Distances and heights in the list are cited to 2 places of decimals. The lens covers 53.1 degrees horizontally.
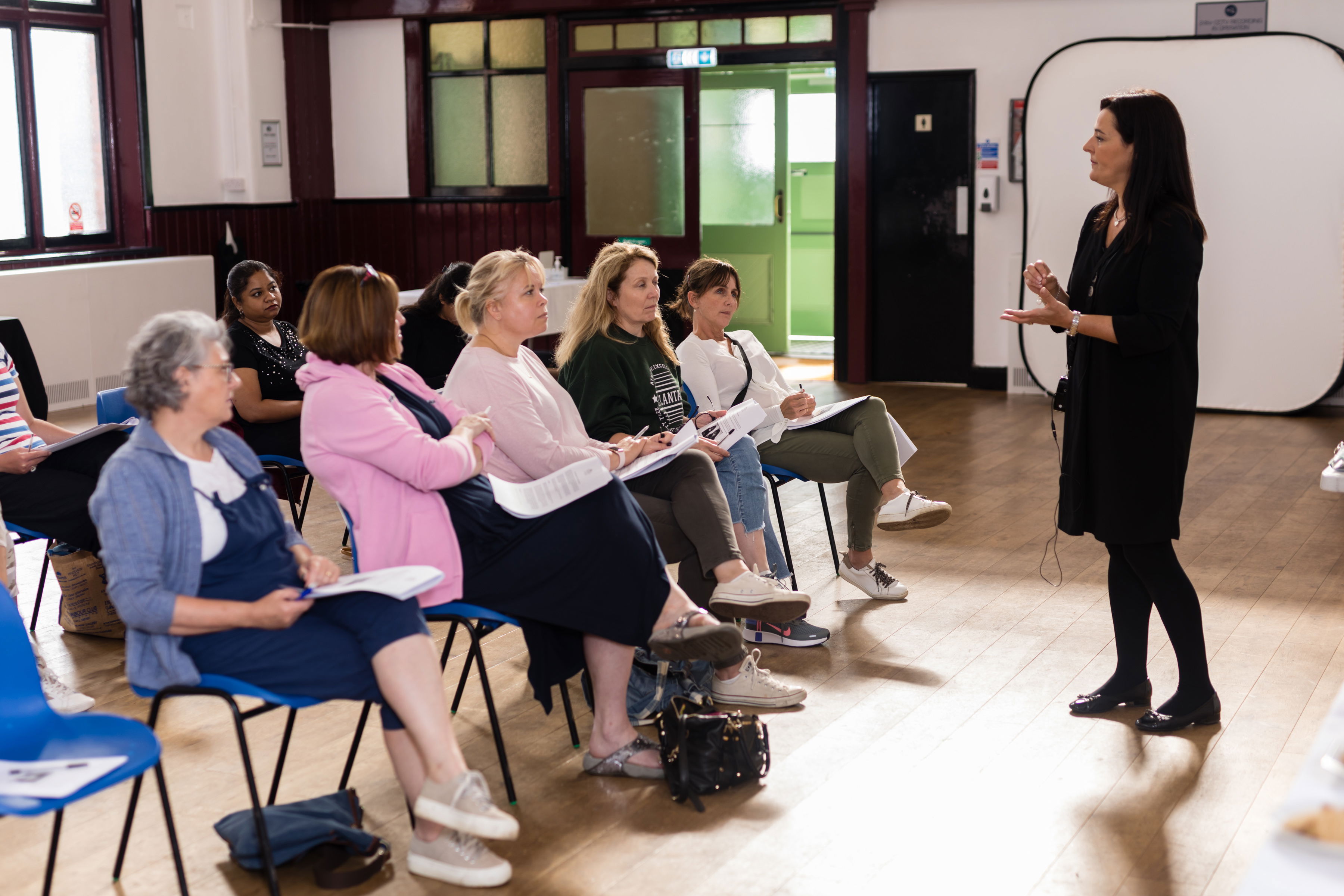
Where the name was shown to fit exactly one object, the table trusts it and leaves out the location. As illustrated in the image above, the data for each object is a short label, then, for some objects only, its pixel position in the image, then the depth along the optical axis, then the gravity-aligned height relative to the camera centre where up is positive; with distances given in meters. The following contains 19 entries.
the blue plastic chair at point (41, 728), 2.28 -0.81
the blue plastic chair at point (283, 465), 4.76 -0.74
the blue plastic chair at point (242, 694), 2.40 -0.81
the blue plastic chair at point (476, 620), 2.87 -0.80
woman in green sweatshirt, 3.45 -0.50
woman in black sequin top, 4.74 -0.40
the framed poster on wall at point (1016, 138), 8.97 +0.70
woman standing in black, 3.15 -0.28
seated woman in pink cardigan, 2.79 -0.60
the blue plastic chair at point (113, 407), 4.39 -0.49
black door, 9.24 +0.15
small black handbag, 3.00 -1.12
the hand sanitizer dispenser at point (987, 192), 9.12 +0.35
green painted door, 10.32 +0.48
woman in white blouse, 4.38 -0.61
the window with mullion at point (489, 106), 10.34 +1.13
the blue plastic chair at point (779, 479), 4.53 -0.79
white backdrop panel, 7.98 +0.30
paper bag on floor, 4.23 -1.05
